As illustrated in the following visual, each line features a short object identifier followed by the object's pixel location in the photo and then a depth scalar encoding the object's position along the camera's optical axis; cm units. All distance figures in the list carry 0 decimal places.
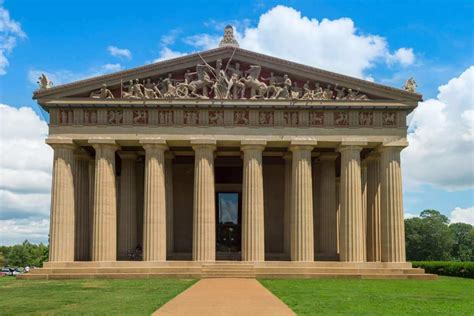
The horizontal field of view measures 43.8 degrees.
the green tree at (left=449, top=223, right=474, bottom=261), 11218
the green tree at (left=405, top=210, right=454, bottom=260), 10188
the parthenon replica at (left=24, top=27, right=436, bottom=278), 4347
